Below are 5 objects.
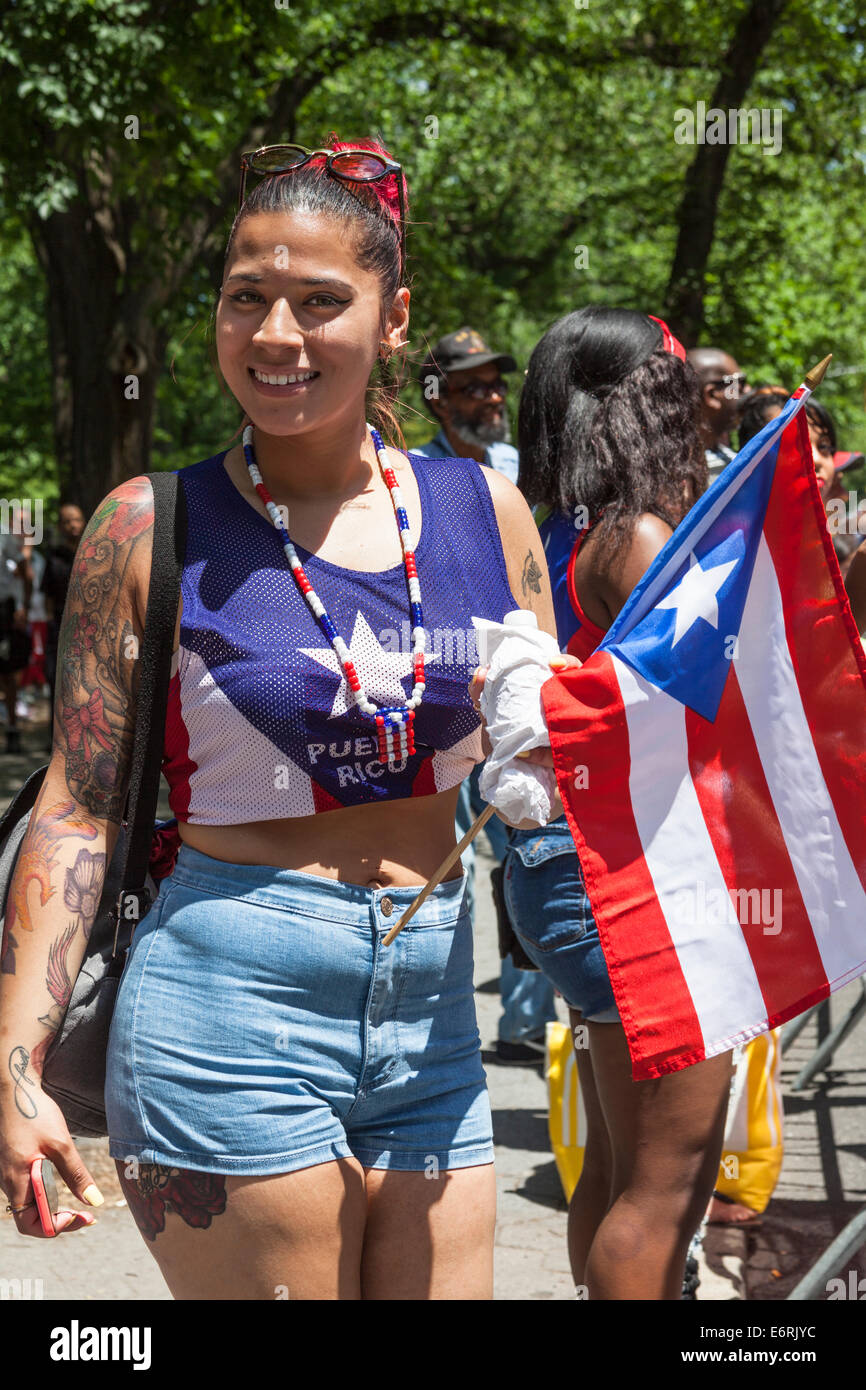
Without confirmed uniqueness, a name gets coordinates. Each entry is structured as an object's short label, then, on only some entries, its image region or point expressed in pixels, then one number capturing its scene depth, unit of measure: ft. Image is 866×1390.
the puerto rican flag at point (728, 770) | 7.69
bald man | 18.49
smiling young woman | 6.30
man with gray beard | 21.45
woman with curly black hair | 8.25
